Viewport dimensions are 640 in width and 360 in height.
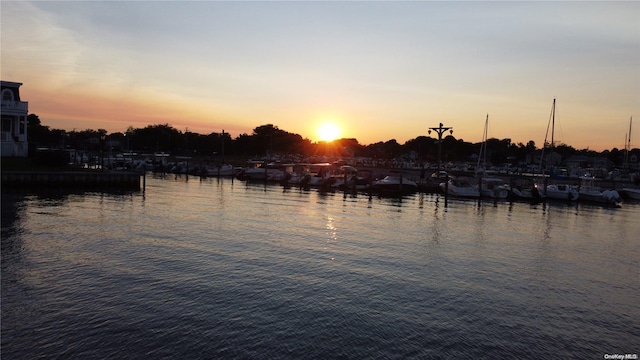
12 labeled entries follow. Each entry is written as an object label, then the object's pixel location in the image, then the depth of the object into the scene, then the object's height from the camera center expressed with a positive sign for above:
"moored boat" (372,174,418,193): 70.88 -4.11
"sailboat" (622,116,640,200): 72.69 -3.94
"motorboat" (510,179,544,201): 66.52 -4.27
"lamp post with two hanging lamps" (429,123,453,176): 59.50 +4.06
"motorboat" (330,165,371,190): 73.54 -4.12
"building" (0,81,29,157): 64.56 +2.87
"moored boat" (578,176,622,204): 64.38 -3.93
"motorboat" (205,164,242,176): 94.06 -3.96
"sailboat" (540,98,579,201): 65.81 -3.93
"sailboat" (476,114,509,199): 65.38 -3.84
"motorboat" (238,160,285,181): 84.50 -3.97
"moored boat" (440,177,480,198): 64.31 -3.87
